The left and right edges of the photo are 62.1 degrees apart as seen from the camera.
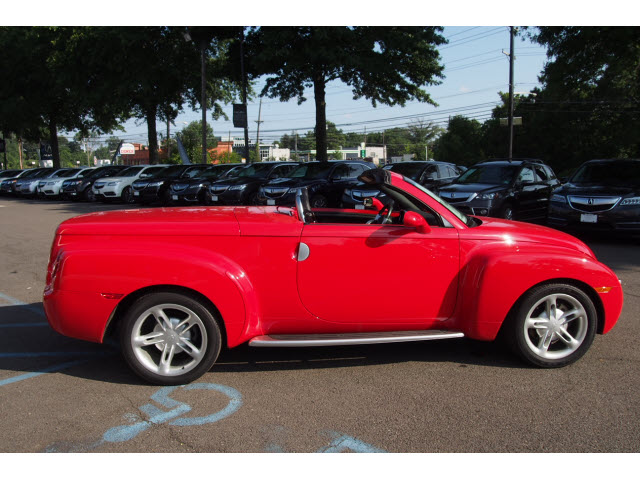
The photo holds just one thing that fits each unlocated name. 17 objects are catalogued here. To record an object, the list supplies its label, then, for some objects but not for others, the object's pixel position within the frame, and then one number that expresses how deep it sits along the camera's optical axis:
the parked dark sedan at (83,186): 23.55
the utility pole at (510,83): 30.26
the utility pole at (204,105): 25.23
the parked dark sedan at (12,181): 29.91
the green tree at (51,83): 28.97
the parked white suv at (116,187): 21.64
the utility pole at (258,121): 75.28
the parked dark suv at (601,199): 9.51
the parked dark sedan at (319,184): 15.22
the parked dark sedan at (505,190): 11.30
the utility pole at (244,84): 23.33
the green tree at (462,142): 52.44
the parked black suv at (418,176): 13.63
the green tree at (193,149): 44.09
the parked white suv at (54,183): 25.19
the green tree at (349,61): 19.81
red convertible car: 3.84
